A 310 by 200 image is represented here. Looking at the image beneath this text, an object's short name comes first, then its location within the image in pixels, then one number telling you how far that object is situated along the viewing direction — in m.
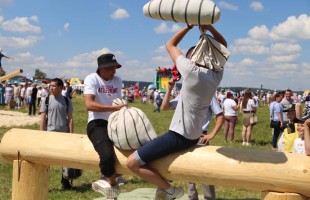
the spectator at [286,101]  11.03
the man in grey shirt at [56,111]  6.64
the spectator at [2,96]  24.95
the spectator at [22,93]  26.32
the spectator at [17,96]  25.89
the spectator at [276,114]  11.05
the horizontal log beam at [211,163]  3.46
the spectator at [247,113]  12.32
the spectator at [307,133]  3.85
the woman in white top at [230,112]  12.25
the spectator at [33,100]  20.44
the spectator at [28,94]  22.21
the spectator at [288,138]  6.28
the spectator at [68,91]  15.72
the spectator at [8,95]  24.59
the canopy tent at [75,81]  54.33
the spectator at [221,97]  22.49
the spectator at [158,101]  26.67
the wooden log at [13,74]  17.02
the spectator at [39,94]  23.31
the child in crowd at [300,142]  5.51
